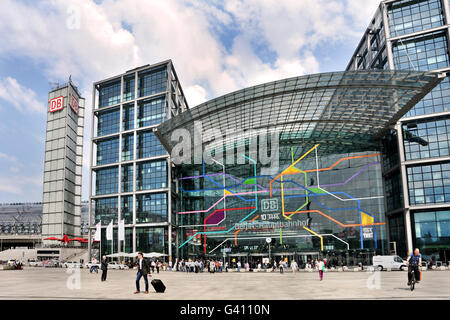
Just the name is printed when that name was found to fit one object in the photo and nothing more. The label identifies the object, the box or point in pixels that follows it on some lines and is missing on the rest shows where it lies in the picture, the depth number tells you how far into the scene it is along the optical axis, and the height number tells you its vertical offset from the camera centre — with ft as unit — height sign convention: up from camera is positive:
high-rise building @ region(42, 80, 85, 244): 282.36 +51.00
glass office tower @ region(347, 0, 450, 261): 144.15 +30.29
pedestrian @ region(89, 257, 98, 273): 114.48 -9.91
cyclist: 48.37 -4.94
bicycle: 47.58 -6.71
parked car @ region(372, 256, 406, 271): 126.11 -12.23
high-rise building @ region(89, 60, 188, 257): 191.31 +37.49
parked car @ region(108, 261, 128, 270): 174.28 -14.53
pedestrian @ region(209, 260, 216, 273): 130.11 -11.57
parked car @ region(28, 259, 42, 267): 221.19 -16.13
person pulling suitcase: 45.57 -4.09
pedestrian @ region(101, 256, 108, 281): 72.46 -6.27
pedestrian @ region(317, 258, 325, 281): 77.35 -7.83
